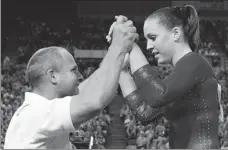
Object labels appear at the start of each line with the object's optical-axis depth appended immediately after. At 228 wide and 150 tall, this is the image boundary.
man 2.55
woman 2.97
